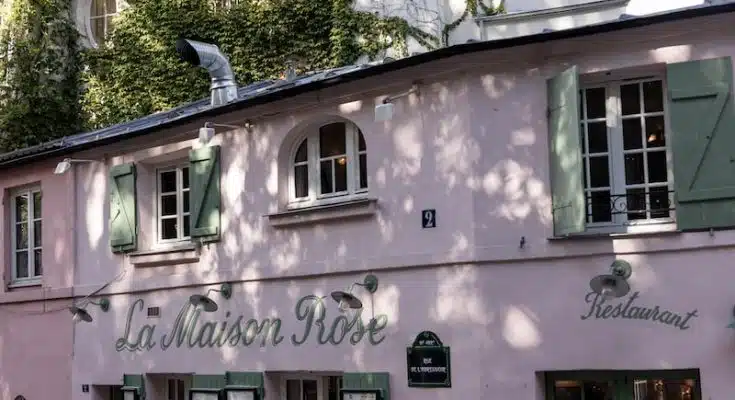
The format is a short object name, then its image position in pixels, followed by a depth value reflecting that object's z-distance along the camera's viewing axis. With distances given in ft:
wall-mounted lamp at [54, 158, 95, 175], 49.77
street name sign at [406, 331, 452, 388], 37.50
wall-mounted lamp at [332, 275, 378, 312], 39.88
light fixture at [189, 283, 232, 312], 45.03
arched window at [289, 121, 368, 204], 41.88
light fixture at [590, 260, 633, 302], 34.01
